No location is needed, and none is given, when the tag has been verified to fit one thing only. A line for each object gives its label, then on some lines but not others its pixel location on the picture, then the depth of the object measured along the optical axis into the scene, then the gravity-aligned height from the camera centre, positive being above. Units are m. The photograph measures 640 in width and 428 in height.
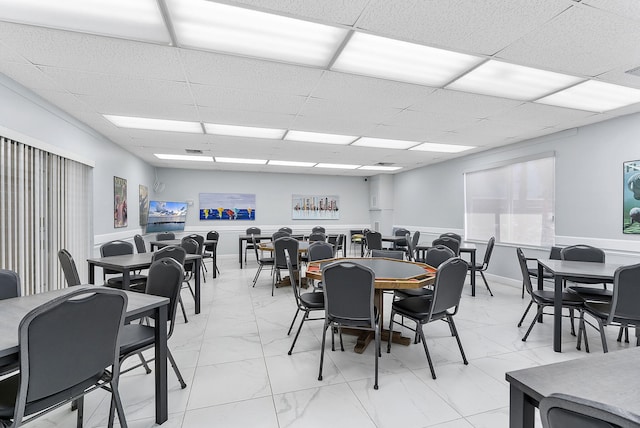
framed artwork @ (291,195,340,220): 9.91 +0.09
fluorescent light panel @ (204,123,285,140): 4.67 +1.29
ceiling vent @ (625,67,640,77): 2.78 +1.30
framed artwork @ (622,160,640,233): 3.90 +0.16
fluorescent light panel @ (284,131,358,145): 5.08 +1.28
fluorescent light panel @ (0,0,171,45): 1.93 +1.32
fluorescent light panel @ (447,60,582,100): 2.81 +1.30
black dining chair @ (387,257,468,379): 2.38 -0.77
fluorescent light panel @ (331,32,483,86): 2.41 +1.32
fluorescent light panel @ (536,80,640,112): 3.20 +1.30
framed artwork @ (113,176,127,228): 5.45 +0.15
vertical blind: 3.04 -0.04
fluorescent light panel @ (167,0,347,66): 2.02 +1.33
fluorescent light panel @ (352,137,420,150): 5.50 +1.27
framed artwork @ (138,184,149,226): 7.11 +0.18
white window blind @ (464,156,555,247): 5.15 +0.12
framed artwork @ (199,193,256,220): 9.01 +0.12
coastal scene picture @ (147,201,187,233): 7.68 -0.17
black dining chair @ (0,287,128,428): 1.27 -0.66
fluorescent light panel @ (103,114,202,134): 4.26 +1.29
